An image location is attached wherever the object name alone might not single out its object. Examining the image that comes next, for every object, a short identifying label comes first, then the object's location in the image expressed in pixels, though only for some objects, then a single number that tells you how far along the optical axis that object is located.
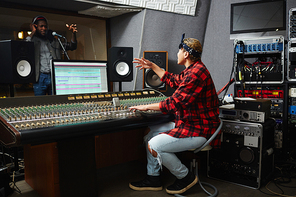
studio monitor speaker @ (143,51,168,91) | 3.12
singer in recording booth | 2.80
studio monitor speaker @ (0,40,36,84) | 1.88
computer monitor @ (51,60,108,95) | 2.03
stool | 1.81
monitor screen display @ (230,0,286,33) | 2.79
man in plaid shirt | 1.76
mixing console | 1.28
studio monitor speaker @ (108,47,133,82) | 2.51
